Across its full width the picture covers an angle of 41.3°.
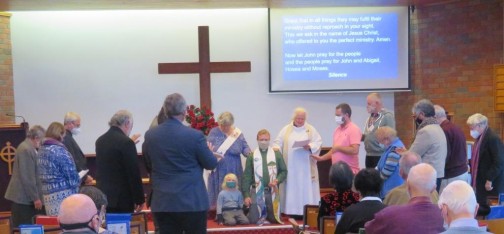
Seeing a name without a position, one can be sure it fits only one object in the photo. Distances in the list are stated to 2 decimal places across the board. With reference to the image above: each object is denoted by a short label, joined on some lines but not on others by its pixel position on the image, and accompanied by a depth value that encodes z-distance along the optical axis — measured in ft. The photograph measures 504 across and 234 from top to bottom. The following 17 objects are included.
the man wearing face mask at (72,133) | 22.08
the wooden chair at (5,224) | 14.01
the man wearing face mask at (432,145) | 18.76
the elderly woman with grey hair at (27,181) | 20.24
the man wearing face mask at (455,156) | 20.40
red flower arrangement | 26.94
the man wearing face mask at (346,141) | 23.93
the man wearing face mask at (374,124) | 22.02
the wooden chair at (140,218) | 14.57
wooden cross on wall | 31.42
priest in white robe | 25.53
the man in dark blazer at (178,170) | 14.56
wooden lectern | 25.26
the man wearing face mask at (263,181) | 25.13
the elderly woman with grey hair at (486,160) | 22.00
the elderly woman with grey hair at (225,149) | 25.40
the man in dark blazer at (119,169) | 17.33
